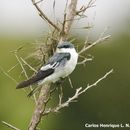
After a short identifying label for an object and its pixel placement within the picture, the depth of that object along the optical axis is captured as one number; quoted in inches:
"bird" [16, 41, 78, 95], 517.3
